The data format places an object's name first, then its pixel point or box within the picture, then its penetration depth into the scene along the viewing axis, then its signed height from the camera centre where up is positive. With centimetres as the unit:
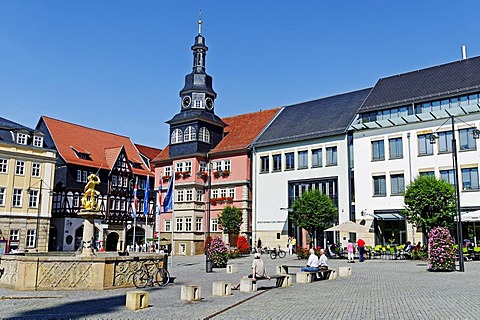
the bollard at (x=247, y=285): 1669 -177
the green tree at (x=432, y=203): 3144 +207
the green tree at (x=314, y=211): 3816 +175
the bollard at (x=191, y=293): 1482 -184
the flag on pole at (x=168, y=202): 3059 +179
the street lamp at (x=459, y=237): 2309 -3
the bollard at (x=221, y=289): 1581 -181
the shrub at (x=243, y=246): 4188 -115
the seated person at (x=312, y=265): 2034 -130
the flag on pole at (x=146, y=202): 3820 +230
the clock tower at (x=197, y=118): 5175 +1192
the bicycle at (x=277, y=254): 3825 -161
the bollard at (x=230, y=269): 2559 -189
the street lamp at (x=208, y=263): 2681 -168
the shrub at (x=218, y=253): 2830 -120
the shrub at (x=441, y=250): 2338 -69
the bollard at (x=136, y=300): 1328 -187
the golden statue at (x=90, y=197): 2066 +141
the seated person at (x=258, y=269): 1720 -126
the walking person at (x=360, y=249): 3161 -92
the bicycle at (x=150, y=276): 1864 -176
